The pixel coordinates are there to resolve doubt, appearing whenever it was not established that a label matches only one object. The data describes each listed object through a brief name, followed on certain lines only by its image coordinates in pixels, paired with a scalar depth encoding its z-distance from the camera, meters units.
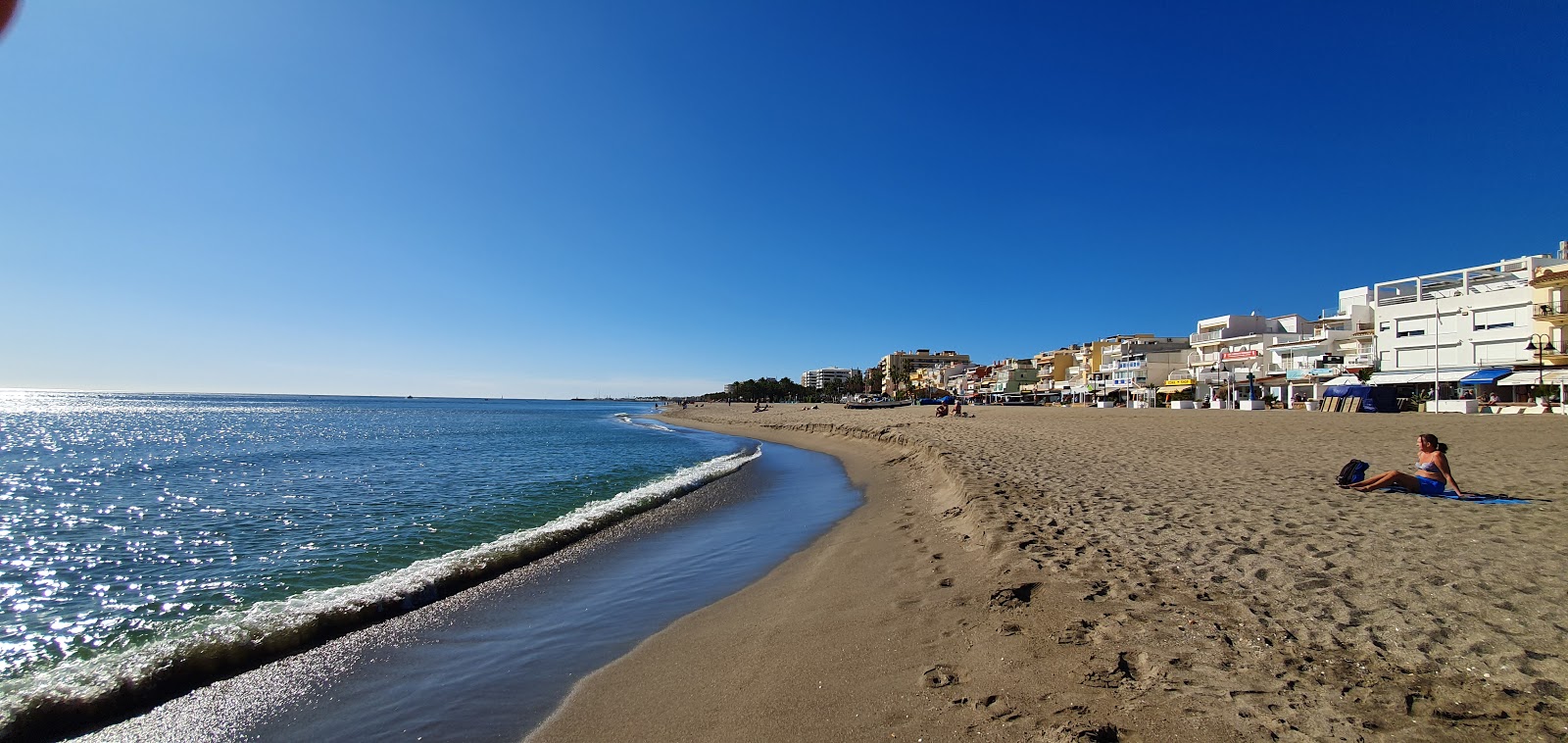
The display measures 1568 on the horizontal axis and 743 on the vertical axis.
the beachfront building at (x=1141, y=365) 65.81
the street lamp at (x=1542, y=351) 30.48
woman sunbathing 8.52
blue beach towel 8.00
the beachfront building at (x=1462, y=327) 34.94
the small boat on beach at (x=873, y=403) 67.56
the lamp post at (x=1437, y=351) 32.77
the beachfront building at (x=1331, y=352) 44.81
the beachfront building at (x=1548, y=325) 31.22
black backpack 9.12
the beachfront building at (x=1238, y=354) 51.16
